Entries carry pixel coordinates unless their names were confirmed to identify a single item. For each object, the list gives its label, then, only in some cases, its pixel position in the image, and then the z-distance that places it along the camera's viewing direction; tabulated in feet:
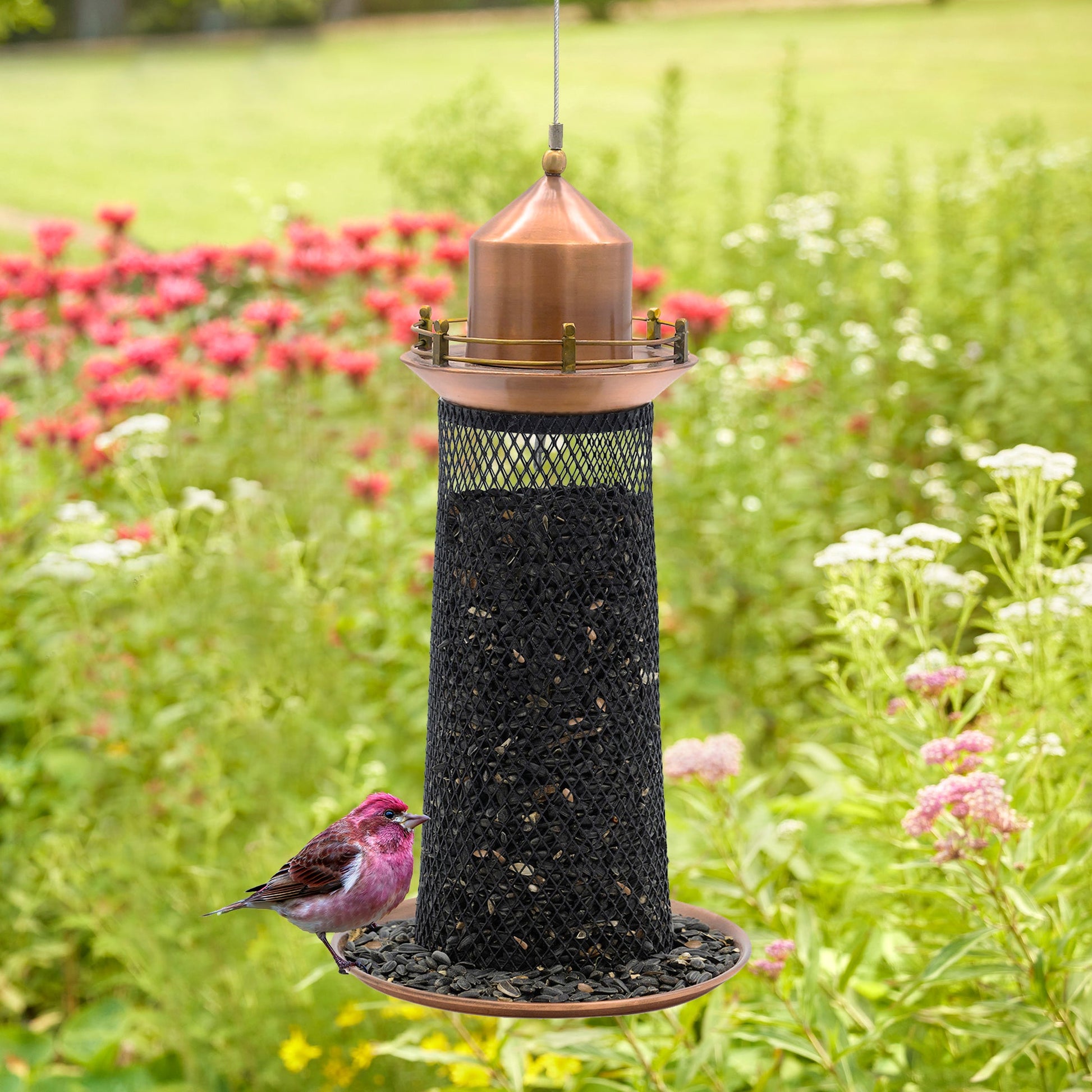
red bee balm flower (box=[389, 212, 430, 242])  18.25
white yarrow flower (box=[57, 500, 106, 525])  14.67
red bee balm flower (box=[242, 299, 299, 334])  17.06
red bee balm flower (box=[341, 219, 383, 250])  18.45
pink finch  6.65
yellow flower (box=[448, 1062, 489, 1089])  11.23
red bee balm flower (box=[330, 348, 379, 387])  16.46
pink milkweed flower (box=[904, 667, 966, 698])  9.46
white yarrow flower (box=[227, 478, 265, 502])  15.52
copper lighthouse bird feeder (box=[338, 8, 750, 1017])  6.82
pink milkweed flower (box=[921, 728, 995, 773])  8.76
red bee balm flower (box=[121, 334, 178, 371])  16.78
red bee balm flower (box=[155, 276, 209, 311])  17.67
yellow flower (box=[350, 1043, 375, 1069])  11.33
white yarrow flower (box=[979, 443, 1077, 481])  10.00
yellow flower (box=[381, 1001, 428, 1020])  11.56
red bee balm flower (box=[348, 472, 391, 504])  16.05
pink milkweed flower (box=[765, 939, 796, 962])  9.05
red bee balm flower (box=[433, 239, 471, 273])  17.87
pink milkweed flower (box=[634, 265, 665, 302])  16.97
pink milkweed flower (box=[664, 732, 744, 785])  9.08
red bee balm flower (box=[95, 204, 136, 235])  19.44
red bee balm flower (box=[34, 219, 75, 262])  19.30
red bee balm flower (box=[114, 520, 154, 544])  15.05
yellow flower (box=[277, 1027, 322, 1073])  11.41
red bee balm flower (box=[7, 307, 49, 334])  18.52
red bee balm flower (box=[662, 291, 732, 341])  16.30
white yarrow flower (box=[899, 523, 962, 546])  9.98
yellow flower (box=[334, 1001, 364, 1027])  11.26
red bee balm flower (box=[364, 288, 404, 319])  17.04
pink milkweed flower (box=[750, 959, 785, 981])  9.15
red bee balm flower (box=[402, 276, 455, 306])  16.92
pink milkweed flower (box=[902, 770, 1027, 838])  8.03
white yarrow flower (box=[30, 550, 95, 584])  14.53
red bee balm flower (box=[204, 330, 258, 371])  16.22
